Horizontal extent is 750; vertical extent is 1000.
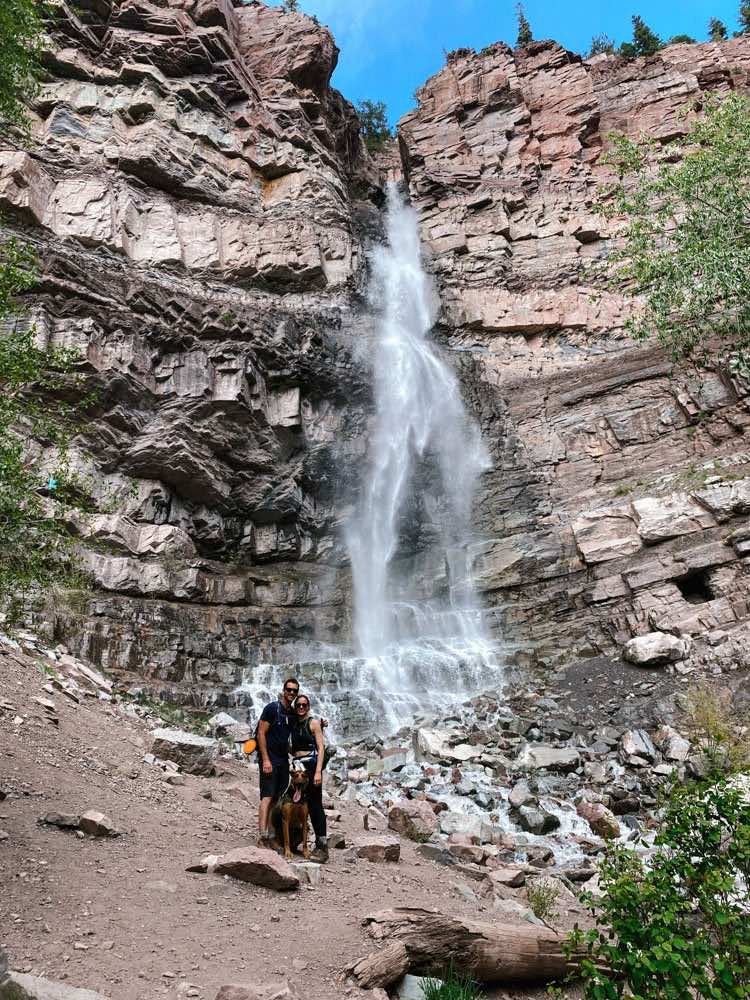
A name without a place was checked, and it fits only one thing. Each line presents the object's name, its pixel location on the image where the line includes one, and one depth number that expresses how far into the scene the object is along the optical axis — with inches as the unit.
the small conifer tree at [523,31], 2048.5
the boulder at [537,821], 386.3
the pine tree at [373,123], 2021.3
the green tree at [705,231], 502.6
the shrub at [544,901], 244.4
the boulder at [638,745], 504.1
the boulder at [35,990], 109.7
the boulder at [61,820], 233.5
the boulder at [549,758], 494.3
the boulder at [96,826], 235.8
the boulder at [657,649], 659.4
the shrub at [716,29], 1765.5
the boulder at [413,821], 347.9
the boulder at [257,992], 134.7
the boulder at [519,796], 420.5
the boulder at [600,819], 382.9
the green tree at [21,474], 235.9
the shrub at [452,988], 152.3
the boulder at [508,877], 289.1
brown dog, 247.8
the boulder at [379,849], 277.7
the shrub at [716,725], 453.1
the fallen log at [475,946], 166.7
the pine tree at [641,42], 1892.2
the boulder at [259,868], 211.8
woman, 251.0
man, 249.9
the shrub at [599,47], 1993.1
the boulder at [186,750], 368.5
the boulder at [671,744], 492.7
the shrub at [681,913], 119.2
